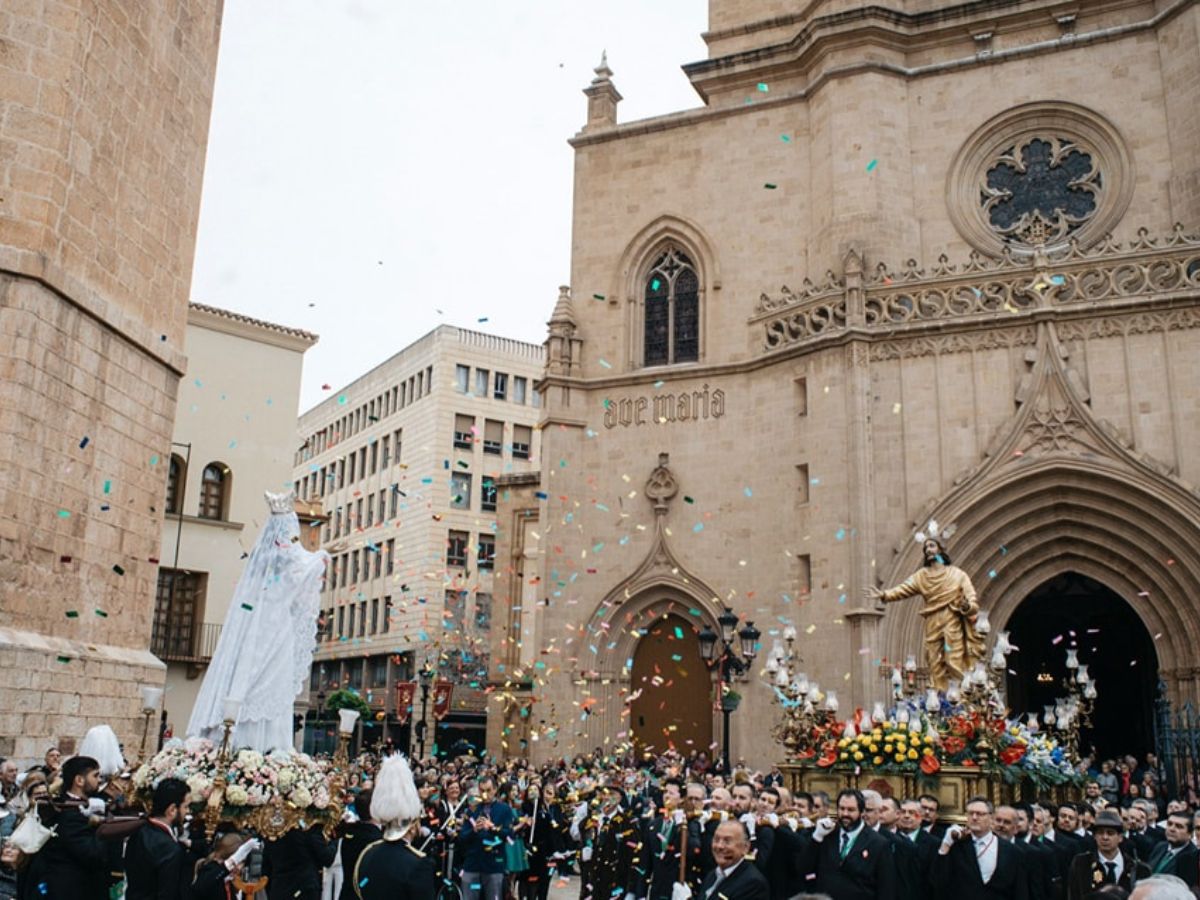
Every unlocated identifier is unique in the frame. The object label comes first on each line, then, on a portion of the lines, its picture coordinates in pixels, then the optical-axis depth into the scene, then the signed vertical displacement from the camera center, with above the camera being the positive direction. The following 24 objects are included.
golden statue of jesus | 15.98 +1.80
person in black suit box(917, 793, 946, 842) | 9.98 -0.51
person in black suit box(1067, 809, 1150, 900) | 9.16 -0.86
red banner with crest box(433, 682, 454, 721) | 42.47 +1.43
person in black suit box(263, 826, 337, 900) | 8.69 -0.95
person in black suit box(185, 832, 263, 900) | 7.07 -0.82
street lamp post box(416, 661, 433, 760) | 29.14 +1.43
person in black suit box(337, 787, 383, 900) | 9.27 -0.83
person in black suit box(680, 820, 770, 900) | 6.02 -0.65
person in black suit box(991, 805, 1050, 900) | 9.23 -0.82
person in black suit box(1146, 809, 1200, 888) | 9.07 -0.77
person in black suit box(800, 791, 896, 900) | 9.23 -0.88
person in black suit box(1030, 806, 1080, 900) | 9.67 -0.81
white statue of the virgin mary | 11.09 +0.90
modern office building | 48.81 +8.74
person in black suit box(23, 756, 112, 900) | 7.27 -0.81
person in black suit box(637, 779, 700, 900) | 10.56 -0.90
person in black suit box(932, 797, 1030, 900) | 8.99 -0.86
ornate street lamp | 18.77 +1.63
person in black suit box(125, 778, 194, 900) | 6.93 -0.71
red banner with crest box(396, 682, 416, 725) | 41.75 +1.35
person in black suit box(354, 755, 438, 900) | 6.14 -0.62
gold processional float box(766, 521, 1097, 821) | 13.70 +0.19
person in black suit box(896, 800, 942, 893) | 9.37 -0.70
